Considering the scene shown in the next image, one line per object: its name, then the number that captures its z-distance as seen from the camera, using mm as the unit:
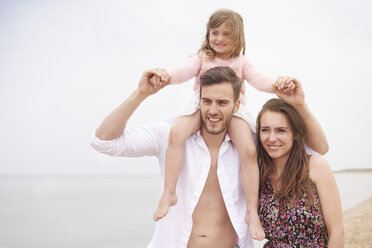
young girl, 3186
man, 3225
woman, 3006
